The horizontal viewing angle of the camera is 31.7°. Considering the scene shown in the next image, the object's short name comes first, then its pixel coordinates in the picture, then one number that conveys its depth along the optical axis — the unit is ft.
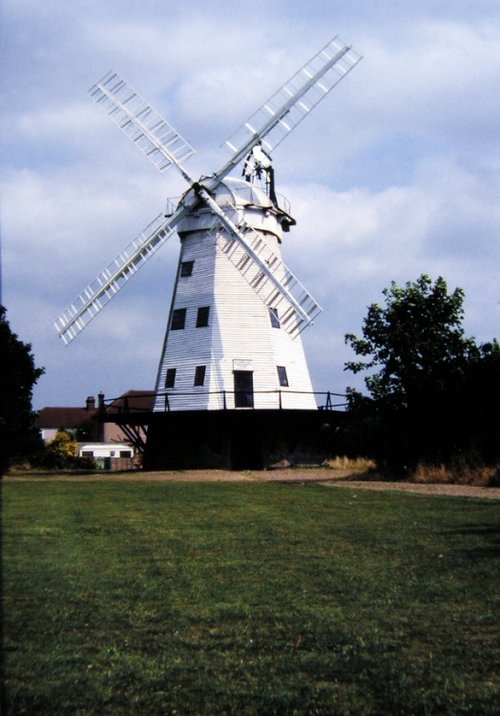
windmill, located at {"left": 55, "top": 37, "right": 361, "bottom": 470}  122.42
